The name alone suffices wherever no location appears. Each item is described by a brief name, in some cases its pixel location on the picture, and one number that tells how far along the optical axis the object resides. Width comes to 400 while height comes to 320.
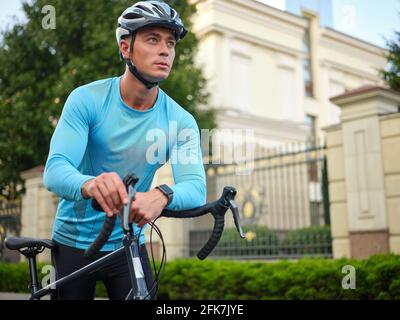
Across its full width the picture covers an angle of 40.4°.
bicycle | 1.39
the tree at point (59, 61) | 8.89
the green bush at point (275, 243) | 9.23
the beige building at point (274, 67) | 21.11
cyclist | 1.46
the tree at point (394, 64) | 8.44
